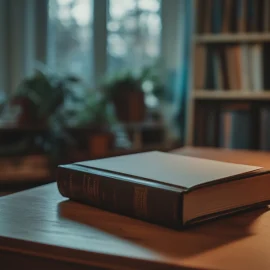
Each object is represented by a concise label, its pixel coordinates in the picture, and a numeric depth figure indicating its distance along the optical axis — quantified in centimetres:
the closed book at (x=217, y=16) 228
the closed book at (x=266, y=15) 222
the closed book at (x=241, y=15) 224
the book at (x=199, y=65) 235
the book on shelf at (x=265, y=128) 222
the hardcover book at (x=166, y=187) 68
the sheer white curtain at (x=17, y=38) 278
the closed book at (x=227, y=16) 226
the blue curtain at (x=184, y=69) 242
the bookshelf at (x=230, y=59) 225
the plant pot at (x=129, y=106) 252
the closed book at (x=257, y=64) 227
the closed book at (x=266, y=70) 227
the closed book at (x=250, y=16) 224
